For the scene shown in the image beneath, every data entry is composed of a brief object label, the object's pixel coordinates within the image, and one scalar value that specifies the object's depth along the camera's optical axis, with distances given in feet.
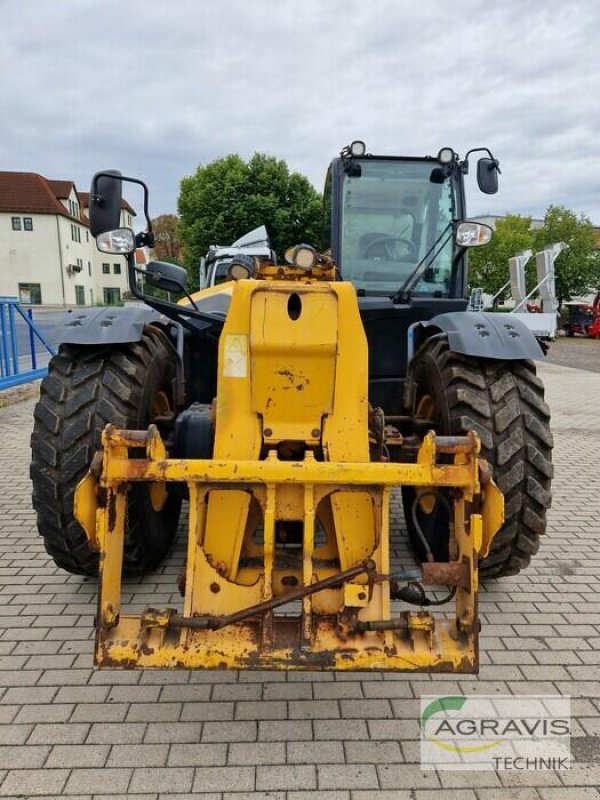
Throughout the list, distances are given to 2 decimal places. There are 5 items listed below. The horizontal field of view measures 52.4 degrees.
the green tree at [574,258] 111.65
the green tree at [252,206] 74.13
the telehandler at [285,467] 7.41
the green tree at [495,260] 104.12
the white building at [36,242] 143.54
